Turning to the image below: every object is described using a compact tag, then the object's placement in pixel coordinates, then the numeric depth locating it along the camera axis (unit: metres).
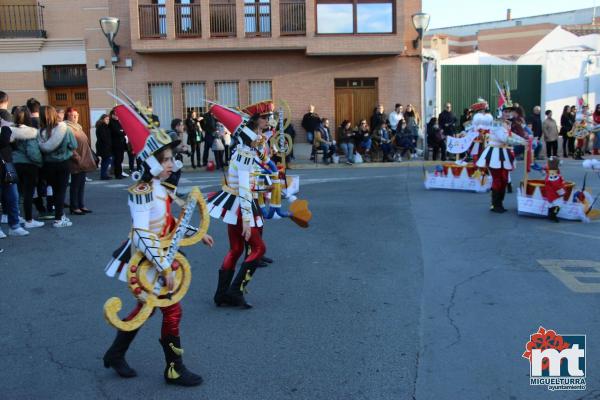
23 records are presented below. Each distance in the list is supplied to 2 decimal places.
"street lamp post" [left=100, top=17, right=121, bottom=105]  20.22
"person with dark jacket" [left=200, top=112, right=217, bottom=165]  19.50
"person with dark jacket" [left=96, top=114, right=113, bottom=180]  15.82
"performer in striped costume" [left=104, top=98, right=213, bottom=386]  4.20
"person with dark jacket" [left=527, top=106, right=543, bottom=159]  21.58
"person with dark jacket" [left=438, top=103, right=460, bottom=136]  20.95
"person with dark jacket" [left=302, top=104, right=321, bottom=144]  21.33
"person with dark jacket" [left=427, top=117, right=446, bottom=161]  20.52
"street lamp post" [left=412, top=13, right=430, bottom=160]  20.73
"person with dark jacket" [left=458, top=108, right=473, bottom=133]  20.11
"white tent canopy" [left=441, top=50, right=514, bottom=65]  28.58
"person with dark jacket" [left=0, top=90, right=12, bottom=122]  8.93
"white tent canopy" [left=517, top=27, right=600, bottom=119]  26.23
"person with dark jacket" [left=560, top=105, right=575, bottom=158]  21.69
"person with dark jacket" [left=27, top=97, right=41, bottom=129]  10.04
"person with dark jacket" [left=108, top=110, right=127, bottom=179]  16.61
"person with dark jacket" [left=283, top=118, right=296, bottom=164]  20.57
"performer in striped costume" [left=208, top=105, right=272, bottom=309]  5.88
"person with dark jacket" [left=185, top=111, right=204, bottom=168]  19.56
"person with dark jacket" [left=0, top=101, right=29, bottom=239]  8.61
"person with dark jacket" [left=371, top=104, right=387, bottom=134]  20.92
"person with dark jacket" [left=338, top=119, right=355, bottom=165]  20.55
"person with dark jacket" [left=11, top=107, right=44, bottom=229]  9.30
